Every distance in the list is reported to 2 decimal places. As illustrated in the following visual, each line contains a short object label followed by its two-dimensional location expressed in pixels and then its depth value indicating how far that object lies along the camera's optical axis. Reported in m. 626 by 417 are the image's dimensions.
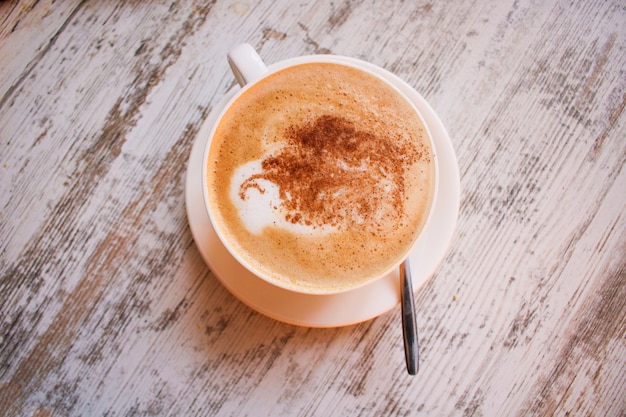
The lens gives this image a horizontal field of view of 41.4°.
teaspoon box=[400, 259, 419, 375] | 0.40
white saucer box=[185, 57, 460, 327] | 0.41
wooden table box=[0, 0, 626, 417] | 0.44
